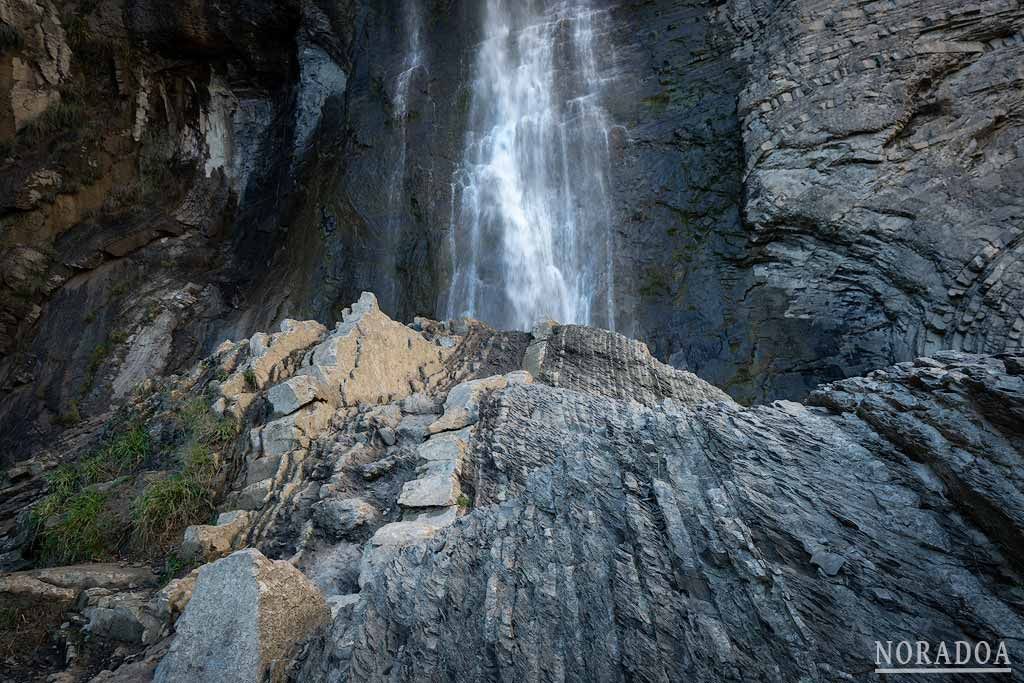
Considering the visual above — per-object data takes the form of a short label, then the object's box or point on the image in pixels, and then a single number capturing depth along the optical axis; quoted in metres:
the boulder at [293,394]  6.08
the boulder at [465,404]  5.62
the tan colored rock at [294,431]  5.77
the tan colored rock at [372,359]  6.54
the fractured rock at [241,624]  3.10
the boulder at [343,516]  4.62
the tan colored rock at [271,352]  6.66
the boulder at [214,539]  4.72
